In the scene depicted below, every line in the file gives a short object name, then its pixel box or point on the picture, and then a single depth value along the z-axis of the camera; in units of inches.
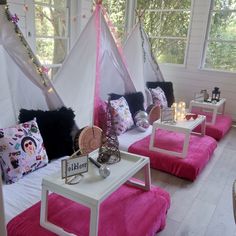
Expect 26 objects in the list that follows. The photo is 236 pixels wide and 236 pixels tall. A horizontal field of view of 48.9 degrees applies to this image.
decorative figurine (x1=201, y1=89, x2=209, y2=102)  159.6
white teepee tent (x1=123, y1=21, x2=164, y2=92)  152.0
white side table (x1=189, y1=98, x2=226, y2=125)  150.1
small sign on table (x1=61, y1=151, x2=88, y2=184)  54.9
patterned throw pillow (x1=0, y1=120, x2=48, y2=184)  69.6
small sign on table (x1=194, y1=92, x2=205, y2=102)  160.6
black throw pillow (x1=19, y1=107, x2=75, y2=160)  83.7
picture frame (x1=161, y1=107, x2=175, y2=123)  111.7
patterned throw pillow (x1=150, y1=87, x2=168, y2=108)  160.1
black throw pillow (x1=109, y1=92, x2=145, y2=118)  133.6
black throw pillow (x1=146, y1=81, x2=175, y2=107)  174.6
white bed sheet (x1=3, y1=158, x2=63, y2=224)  62.3
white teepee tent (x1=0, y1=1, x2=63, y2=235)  82.4
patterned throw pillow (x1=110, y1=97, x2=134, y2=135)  121.2
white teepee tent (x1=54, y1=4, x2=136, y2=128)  115.8
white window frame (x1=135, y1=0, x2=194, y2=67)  182.5
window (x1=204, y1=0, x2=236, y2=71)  175.6
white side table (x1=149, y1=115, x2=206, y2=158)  104.8
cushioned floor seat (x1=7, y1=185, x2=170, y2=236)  58.6
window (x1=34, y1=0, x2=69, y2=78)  138.3
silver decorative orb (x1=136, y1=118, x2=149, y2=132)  129.6
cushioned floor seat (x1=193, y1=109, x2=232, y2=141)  145.6
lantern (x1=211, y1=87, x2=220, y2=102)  160.5
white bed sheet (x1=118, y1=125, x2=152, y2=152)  115.2
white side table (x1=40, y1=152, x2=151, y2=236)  52.3
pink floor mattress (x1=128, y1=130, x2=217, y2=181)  101.3
